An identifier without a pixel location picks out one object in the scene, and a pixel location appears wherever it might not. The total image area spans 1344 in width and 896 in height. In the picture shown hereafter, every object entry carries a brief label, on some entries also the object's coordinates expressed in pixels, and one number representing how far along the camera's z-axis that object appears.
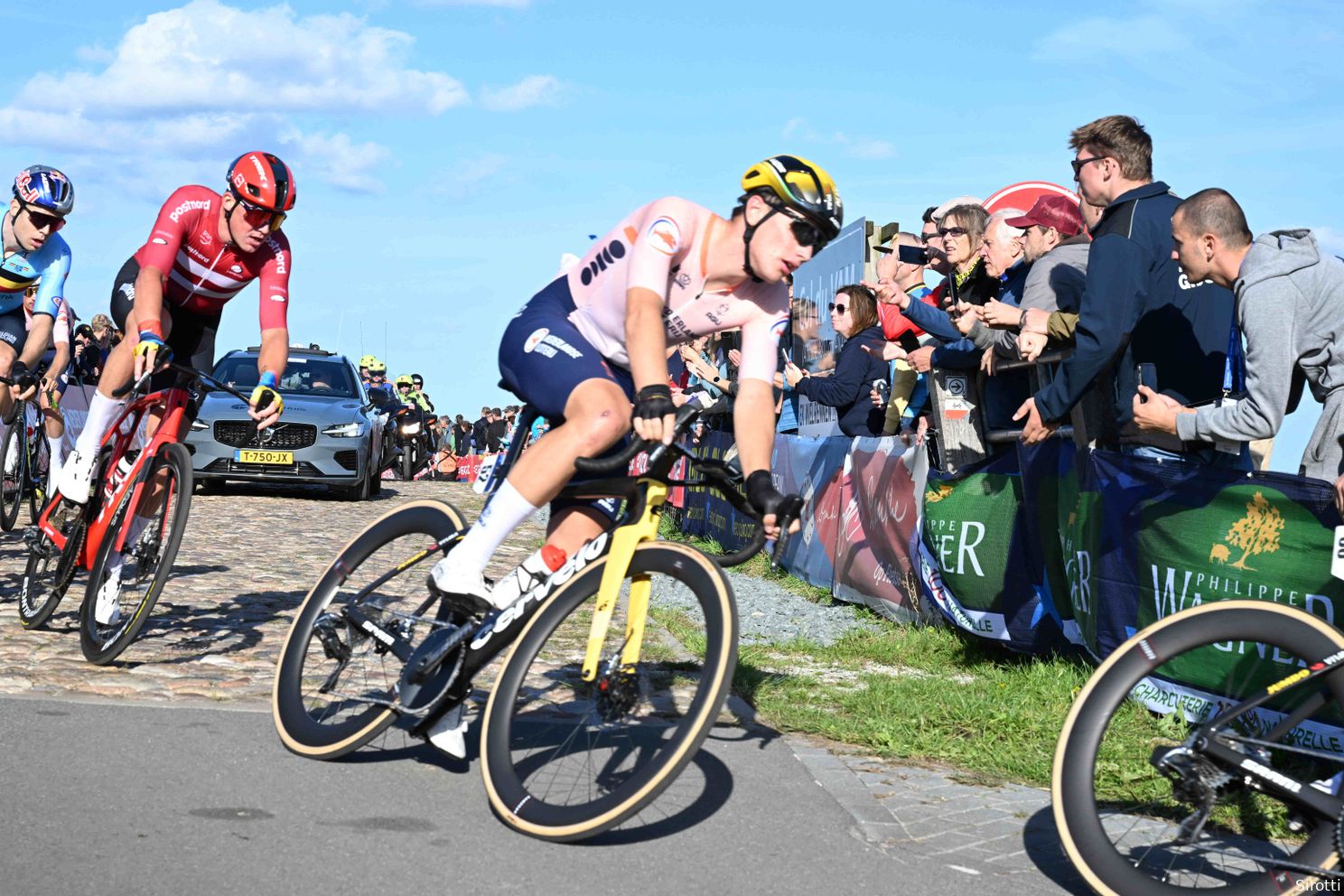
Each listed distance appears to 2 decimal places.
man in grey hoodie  5.27
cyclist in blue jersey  8.52
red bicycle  6.67
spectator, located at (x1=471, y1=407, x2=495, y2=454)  43.07
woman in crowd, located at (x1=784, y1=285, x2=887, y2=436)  11.20
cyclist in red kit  6.83
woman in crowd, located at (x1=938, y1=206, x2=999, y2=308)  8.82
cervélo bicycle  4.32
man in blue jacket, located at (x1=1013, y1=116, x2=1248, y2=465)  6.37
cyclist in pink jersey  4.68
